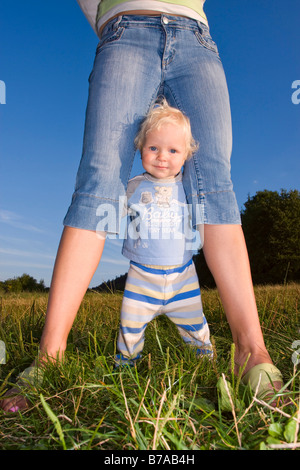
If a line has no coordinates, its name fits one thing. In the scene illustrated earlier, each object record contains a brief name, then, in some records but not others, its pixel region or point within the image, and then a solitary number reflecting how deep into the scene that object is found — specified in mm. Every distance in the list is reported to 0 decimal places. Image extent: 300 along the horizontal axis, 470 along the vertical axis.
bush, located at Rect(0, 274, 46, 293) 21861
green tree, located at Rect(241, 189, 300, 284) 16219
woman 1788
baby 2020
